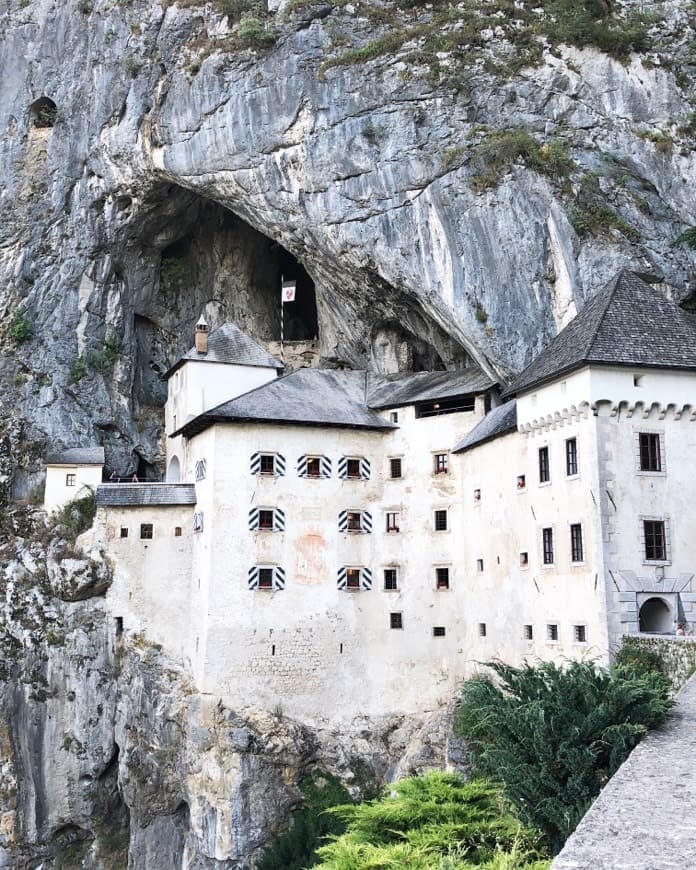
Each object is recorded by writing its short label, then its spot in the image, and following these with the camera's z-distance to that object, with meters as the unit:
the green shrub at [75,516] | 38.81
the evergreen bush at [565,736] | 14.21
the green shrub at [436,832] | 14.12
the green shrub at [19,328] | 44.91
